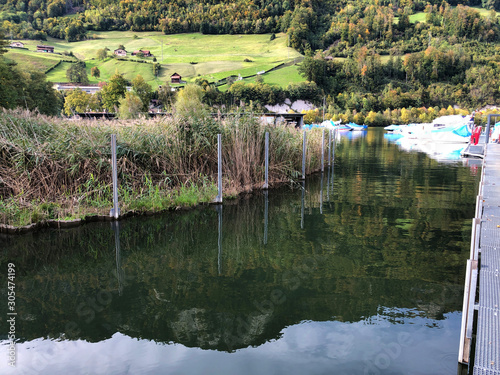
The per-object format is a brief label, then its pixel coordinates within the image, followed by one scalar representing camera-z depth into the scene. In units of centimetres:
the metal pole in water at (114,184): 942
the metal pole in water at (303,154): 1612
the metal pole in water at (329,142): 2085
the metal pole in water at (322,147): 1908
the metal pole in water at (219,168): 1139
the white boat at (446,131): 4194
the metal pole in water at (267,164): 1347
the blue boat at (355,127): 9840
